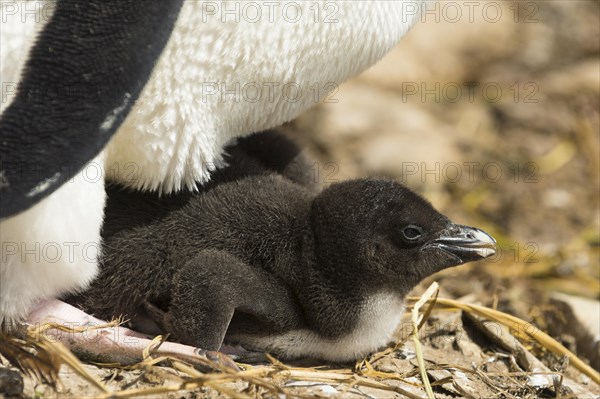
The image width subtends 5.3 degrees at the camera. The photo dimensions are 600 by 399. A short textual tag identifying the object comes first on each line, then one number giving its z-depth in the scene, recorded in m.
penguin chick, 2.58
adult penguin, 2.51
